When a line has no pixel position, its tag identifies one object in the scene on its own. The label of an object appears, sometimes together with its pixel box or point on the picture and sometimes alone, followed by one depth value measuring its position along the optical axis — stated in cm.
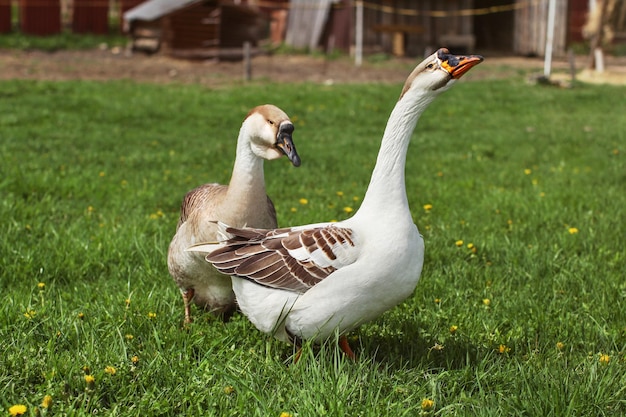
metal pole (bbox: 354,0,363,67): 2273
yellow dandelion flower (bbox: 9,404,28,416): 305
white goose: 344
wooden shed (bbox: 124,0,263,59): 2345
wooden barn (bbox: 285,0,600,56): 2556
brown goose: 386
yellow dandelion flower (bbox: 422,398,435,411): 323
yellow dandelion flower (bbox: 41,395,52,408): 316
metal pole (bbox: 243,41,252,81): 1861
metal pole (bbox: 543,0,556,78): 1888
